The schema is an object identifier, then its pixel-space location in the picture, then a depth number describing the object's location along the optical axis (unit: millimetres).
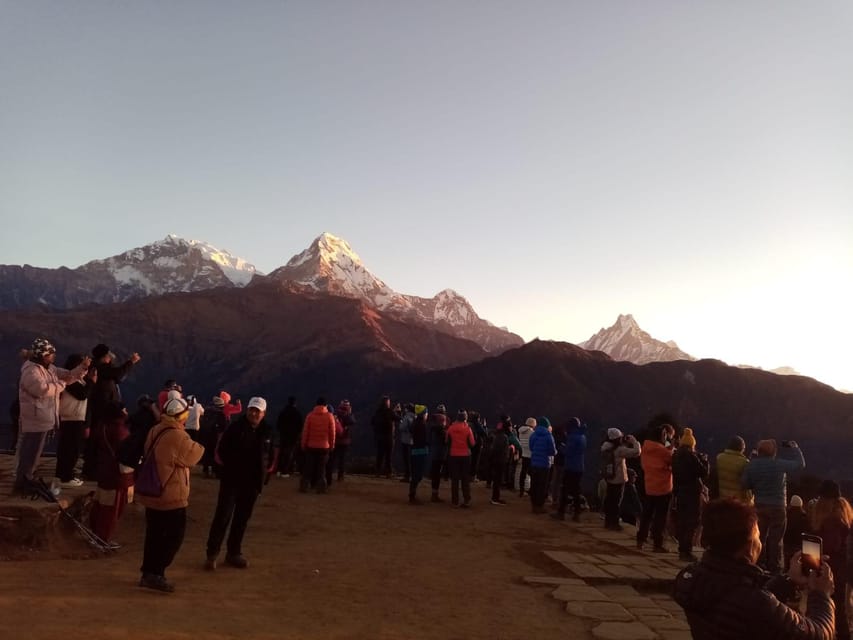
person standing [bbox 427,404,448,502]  13166
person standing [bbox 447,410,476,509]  12344
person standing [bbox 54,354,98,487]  8484
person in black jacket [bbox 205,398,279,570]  6660
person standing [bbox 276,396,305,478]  13273
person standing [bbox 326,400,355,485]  15086
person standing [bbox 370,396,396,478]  15898
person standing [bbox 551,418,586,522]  12023
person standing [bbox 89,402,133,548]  7184
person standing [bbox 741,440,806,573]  8031
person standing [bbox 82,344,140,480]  8094
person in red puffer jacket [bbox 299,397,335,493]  12648
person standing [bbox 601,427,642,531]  11117
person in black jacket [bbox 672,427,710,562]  9289
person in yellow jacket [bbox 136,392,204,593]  5723
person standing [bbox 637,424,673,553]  9609
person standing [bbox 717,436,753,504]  8828
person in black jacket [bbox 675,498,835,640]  2736
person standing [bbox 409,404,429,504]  13281
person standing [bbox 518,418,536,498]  15239
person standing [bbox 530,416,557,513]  12602
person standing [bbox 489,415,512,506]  13953
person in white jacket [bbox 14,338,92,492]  7094
